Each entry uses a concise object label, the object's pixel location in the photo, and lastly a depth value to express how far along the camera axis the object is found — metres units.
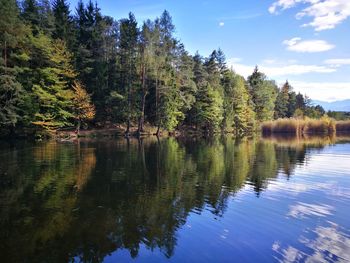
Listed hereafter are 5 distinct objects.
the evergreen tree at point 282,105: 121.50
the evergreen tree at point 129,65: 60.78
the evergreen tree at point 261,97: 102.98
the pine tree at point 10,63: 42.75
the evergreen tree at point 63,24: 60.84
